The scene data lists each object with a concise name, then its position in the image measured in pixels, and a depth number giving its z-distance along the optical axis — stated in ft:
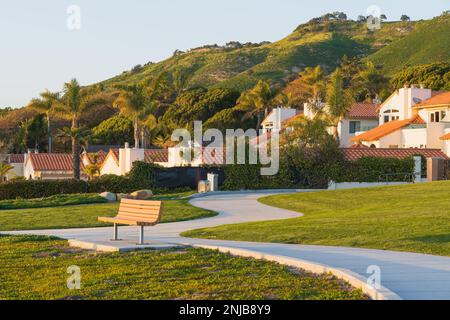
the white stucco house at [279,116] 251.05
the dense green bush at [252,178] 141.08
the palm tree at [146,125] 210.36
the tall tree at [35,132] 305.32
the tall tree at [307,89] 252.01
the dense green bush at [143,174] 138.92
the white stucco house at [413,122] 187.52
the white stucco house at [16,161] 237.86
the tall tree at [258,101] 295.07
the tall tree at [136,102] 203.51
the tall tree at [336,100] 192.75
